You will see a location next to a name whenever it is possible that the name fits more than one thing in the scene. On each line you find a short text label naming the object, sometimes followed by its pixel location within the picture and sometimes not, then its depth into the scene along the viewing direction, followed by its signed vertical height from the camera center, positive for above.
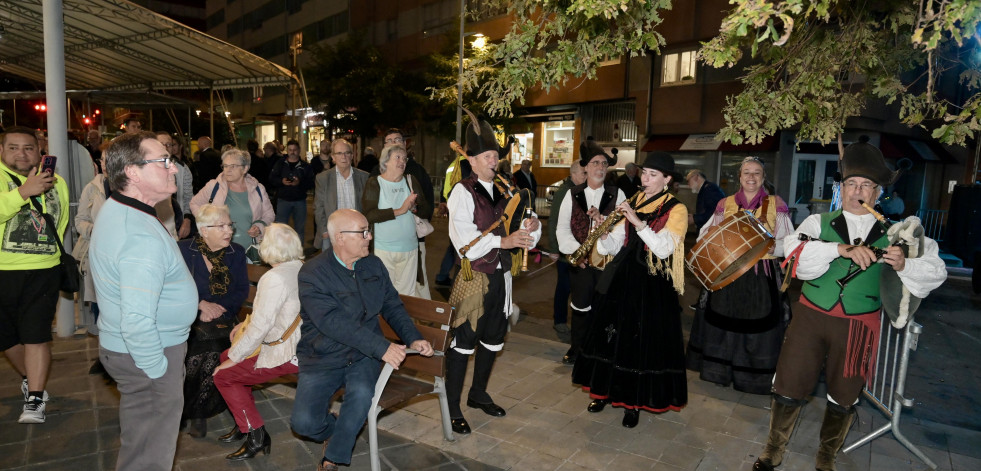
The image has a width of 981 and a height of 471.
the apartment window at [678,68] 21.02 +3.71
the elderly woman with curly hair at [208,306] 4.07 -1.02
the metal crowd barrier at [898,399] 3.93 -1.51
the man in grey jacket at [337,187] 6.42 -0.29
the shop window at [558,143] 26.44 +1.13
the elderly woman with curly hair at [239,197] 5.77 -0.39
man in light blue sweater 2.61 -0.66
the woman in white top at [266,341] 3.66 -1.13
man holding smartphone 4.23 -0.89
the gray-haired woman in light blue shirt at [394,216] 5.34 -0.48
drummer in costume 5.11 -1.18
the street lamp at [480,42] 20.36 +4.19
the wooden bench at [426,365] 3.88 -1.35
